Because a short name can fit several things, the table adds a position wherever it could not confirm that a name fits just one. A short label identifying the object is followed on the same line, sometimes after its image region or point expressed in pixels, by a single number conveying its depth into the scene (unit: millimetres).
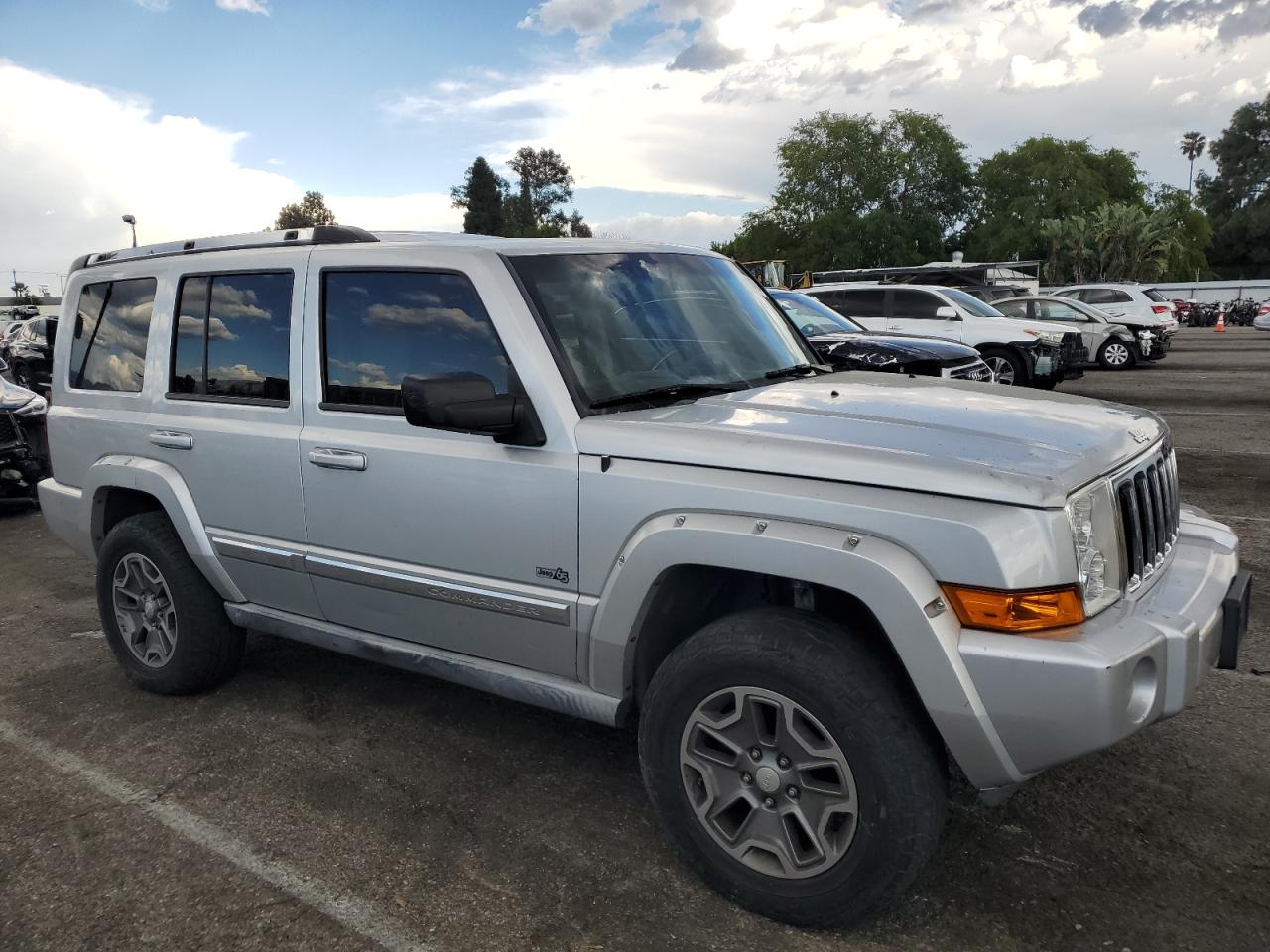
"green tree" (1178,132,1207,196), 123188
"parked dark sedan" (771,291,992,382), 9227
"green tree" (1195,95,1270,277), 75875
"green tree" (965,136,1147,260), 65875
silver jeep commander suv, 2369
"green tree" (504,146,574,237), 97062
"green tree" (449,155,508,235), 90250
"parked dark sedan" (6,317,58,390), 21062
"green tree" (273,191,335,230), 91750
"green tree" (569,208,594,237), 96038
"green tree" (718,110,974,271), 67938
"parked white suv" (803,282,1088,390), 15109
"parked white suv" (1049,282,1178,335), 22328
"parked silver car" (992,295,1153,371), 20438
